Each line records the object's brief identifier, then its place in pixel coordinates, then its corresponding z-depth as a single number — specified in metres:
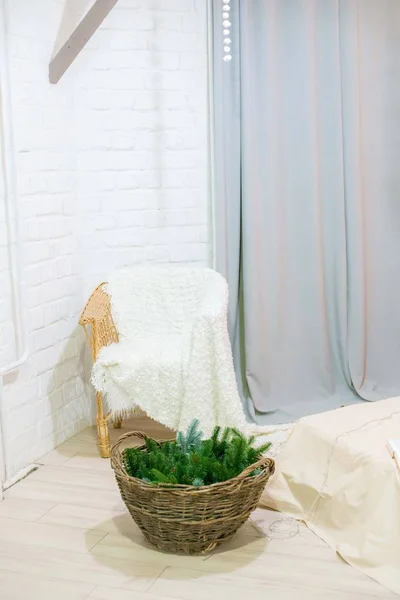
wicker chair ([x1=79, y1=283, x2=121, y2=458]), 3.18
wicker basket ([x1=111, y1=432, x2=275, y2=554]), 2.30
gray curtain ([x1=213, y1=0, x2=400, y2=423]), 3.53
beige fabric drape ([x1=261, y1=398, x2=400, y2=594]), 2.22
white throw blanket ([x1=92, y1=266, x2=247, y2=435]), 3.00
